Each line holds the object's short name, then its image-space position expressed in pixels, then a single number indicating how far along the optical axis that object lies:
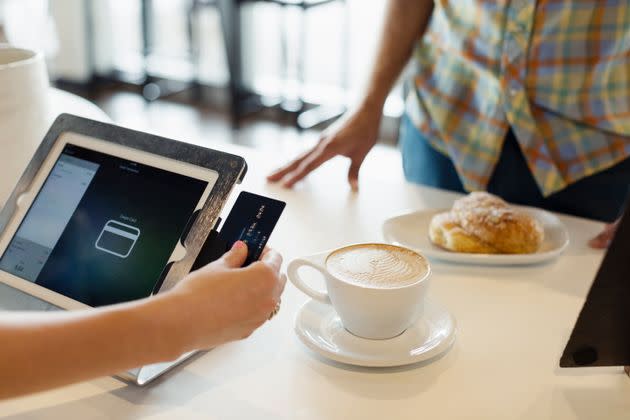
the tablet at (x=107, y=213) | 0.78
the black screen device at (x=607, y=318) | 0.72
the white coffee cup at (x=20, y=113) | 0.99
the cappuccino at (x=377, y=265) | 0.78
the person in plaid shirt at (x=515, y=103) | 1.22
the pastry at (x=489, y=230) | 1.01
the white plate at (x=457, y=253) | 1.00
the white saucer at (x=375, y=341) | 0.77
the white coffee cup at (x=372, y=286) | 0.77
